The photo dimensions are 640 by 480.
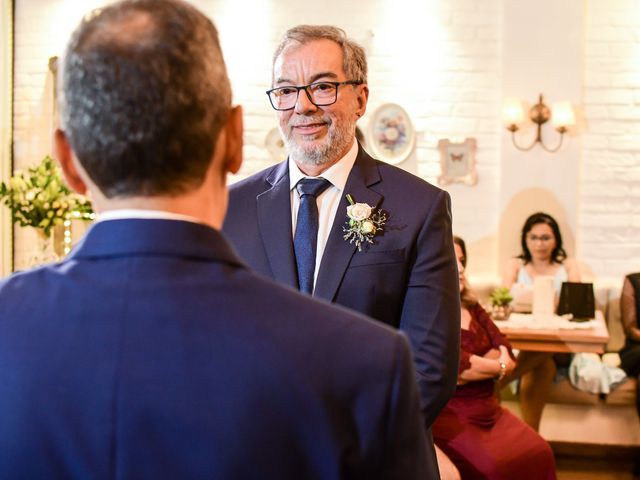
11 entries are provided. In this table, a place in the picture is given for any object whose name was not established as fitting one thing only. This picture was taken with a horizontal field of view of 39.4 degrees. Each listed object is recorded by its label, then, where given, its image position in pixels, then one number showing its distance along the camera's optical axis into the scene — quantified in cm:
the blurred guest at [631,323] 541
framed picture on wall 672
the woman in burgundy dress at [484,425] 350
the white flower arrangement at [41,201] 570
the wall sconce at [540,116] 638
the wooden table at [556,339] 486
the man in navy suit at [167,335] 78
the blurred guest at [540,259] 609
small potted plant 520
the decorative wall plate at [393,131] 676
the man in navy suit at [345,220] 186
